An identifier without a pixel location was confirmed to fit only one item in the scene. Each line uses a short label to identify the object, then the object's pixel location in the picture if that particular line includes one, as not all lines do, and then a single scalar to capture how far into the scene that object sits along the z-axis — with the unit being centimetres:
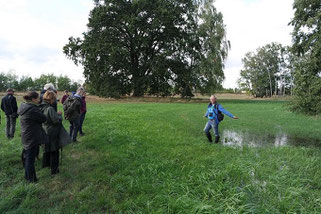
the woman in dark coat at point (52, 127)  453
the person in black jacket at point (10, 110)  732
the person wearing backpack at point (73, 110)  680
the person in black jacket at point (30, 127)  414
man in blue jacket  758
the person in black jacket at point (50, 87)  506
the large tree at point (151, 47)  3072
